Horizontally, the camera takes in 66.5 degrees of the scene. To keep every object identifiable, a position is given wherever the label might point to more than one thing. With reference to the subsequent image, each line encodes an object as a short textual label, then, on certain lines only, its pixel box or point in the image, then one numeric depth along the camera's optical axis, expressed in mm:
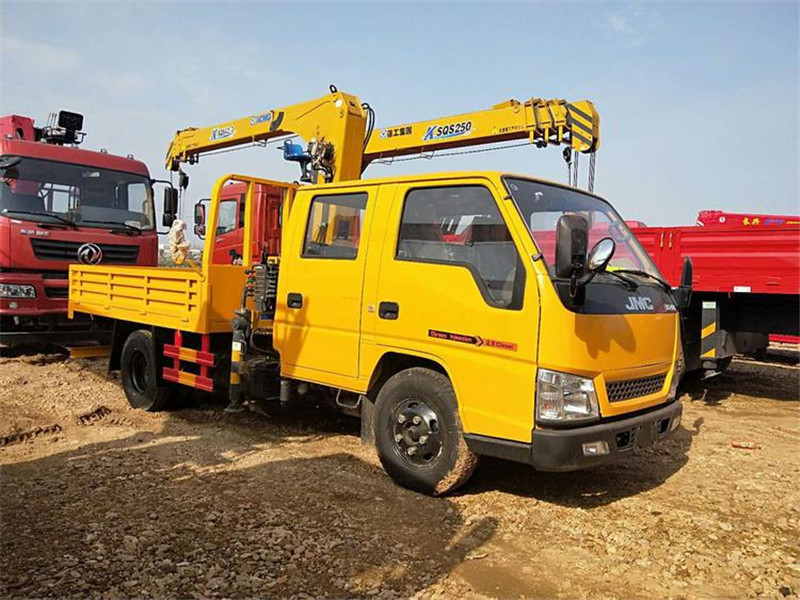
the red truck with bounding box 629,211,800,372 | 6590
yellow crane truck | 3566
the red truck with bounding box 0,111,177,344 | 7684
